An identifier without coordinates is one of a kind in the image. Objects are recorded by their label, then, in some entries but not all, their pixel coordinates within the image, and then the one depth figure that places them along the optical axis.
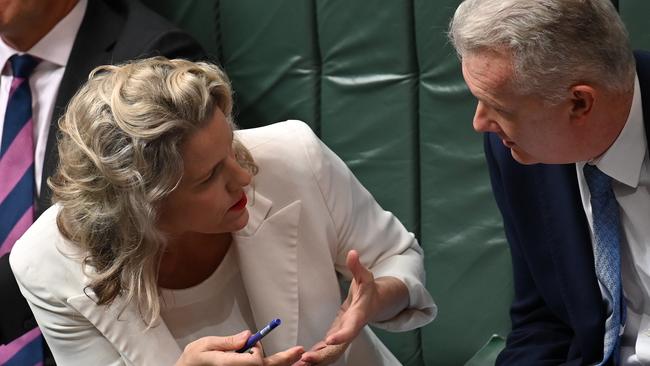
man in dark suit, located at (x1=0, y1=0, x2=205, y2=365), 6.28
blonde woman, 5.70
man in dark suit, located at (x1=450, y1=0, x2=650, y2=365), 5.56
